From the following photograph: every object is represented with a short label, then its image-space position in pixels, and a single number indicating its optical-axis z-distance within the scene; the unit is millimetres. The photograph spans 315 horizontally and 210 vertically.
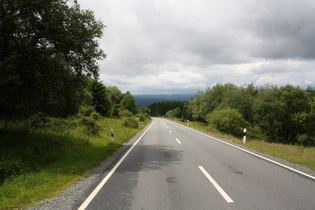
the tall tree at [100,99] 35884
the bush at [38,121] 13521
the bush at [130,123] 29416
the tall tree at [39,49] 7387
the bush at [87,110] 27988
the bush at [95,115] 29078
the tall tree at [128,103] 90425
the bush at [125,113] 61462
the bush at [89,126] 15945
